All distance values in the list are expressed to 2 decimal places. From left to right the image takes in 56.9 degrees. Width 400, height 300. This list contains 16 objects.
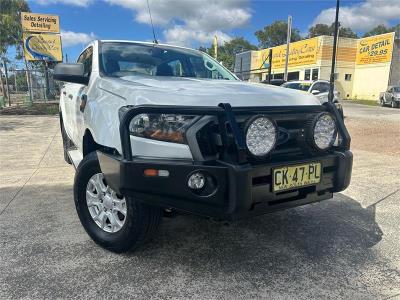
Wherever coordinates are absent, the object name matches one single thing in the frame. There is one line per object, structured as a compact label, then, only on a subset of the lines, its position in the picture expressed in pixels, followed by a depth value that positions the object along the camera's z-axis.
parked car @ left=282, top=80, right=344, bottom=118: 14.73
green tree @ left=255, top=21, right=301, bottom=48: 74.83
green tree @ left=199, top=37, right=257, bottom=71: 82.94
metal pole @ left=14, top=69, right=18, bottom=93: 20.35
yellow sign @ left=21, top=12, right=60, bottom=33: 23.53
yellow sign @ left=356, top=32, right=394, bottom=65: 31.97
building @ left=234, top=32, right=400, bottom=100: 32.22
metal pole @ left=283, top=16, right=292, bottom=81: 25.92
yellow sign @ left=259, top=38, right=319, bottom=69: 35.78
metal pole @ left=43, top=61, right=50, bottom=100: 21.44
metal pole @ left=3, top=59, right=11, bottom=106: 18.38
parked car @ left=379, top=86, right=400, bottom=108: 24.28
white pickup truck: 2.44
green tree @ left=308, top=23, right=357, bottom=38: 68.66
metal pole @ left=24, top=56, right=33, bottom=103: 20.28
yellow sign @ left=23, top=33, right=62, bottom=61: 23.42
